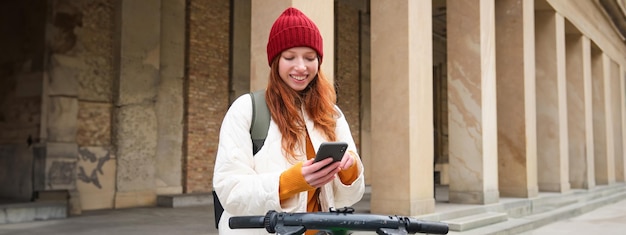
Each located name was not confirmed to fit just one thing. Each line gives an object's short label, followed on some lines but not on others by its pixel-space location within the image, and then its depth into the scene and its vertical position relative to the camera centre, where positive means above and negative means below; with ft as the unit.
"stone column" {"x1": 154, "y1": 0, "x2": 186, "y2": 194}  39.04 +3.52
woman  6.31 +0.16
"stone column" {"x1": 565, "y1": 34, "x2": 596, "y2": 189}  55.52 +3.95
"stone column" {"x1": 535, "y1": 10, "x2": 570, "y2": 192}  47.34 +4.04
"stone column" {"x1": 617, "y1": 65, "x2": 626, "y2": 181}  75.51 +6.02
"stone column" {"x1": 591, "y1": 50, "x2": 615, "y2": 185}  64.69 +3.26
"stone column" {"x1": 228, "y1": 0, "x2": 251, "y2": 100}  44.37 +8.09
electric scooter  5.25 -0.68
